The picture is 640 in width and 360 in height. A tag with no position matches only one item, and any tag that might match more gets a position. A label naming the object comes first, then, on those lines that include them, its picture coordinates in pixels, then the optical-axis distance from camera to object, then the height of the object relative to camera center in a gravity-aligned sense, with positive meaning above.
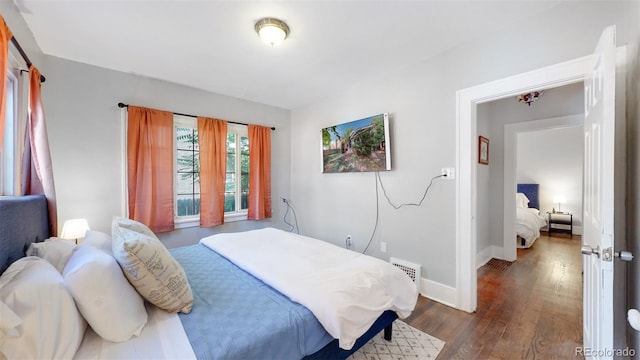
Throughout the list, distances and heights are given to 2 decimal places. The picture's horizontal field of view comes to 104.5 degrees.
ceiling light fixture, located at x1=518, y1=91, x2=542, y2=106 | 3.21 +1.04
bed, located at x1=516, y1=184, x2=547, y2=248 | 4.38 -0.91
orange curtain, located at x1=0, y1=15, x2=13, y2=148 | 1.30 +0.63
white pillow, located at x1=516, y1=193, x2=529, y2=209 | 5.57 -0.56
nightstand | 5.39 -1.03
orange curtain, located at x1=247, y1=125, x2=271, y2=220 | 3.86 +0.12
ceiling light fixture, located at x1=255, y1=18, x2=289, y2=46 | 1.94 +1.19
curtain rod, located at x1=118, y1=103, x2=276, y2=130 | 2.80 +0.85
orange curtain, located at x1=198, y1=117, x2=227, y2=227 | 3.38 +0.15
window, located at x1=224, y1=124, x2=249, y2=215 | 3.74 +0.11
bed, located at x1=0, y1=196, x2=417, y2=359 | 0.93 -0.67
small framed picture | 3.45 +0.38
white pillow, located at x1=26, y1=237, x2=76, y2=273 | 1.32 -0.39
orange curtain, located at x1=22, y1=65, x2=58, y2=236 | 1.76 +0.11
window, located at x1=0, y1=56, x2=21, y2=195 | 1.80 +0.32
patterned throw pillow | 1.17 -0.45
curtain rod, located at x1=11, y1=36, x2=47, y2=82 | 1.69 +0.94
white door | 1.11 -0.10
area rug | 1.72 -1.24
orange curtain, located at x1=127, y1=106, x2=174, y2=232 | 2.85 +0.15
